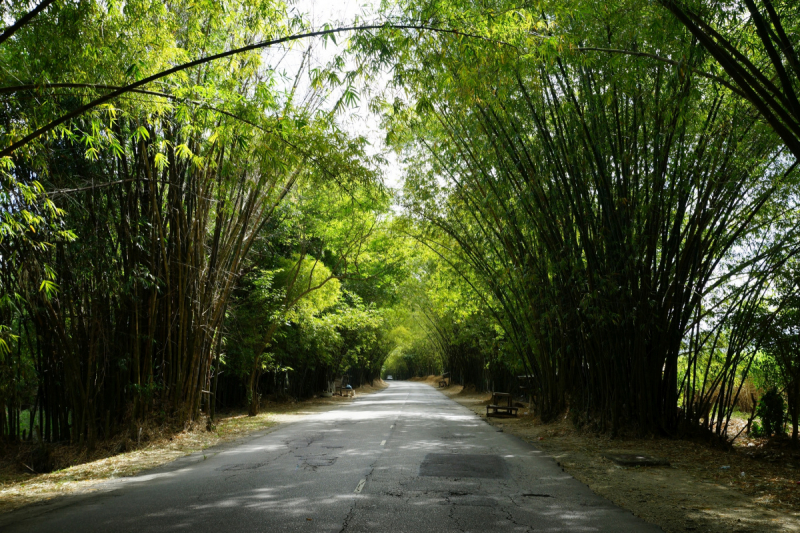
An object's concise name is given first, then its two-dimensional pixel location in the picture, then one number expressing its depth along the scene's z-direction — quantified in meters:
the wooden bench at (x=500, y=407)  14.91
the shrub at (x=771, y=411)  9.34
